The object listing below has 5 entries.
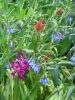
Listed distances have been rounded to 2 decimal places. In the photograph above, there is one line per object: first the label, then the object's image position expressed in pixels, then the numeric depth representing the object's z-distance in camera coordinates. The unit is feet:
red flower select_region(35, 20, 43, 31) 4.90
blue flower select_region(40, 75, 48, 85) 4.92
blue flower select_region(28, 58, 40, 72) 4.92
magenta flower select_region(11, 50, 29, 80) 4.88
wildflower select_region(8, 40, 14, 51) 5.66
